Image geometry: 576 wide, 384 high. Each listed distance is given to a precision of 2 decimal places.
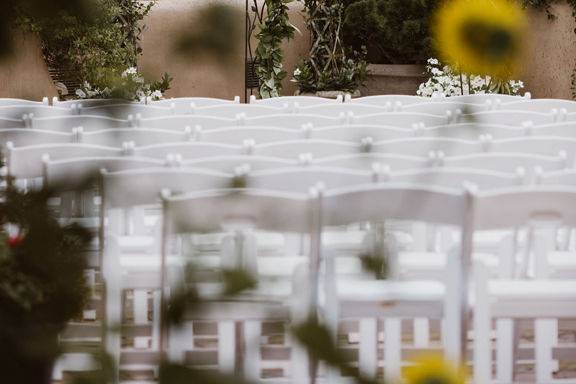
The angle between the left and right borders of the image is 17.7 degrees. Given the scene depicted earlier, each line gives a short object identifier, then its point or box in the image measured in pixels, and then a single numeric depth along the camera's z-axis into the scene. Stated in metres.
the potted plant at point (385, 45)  22.74
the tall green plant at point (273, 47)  20.17
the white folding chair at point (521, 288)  5.23
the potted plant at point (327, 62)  23.39
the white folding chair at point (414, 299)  4.93
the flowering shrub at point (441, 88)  19.09
